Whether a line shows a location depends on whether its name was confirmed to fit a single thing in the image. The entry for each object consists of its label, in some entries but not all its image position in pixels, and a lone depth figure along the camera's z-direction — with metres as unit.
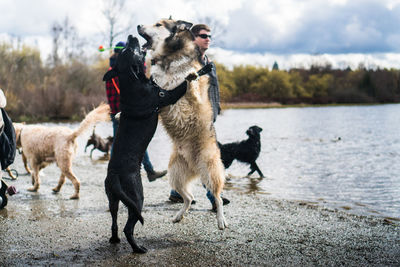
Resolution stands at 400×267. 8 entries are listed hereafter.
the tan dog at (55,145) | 6.06
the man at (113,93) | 6.37
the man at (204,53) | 4.98
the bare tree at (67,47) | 40.69
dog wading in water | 9.20
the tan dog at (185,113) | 4.29
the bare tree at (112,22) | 29.16
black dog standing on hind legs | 3.75
